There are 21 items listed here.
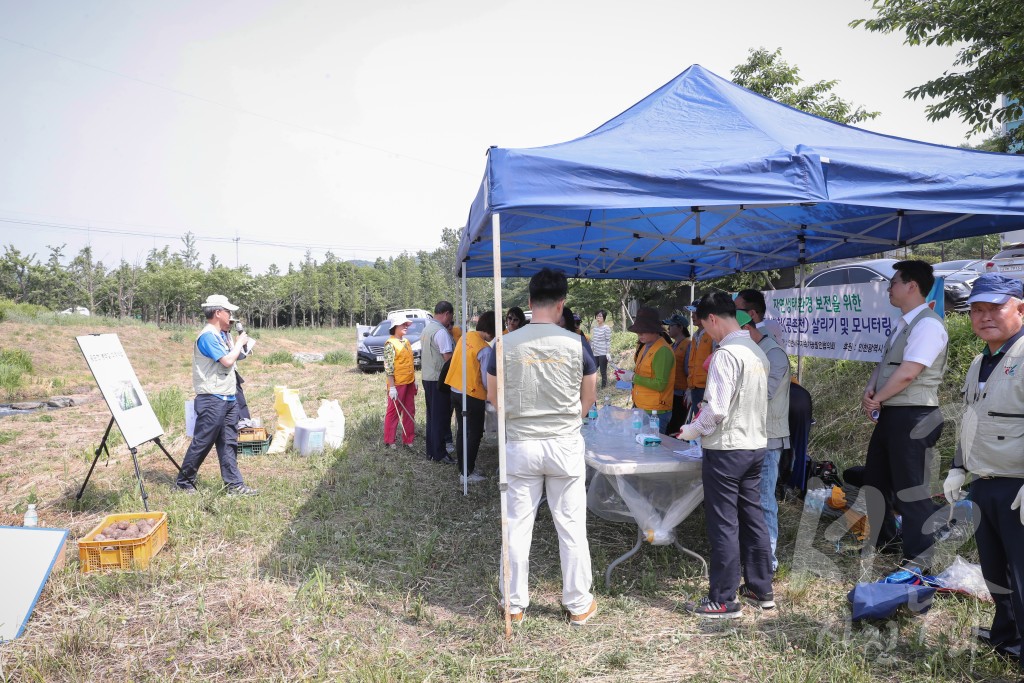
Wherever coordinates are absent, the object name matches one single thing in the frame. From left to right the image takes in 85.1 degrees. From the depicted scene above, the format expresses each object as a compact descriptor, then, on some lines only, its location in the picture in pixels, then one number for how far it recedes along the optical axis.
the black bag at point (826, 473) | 4.45
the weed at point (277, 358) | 17.03
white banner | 5.04
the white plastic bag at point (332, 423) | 6.62
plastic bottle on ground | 3.54
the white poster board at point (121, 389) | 4.33
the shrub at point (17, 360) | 13.00
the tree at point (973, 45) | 5.59
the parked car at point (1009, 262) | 8.71
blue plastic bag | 2.70
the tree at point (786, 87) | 13.46
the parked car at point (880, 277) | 8.90
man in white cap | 4.52
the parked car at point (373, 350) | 14.31
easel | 4.08
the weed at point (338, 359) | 17.91
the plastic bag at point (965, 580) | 2.88
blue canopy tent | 2.92
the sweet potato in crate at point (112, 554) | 3.39
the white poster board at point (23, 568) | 2.89
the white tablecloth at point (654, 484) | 3.12
